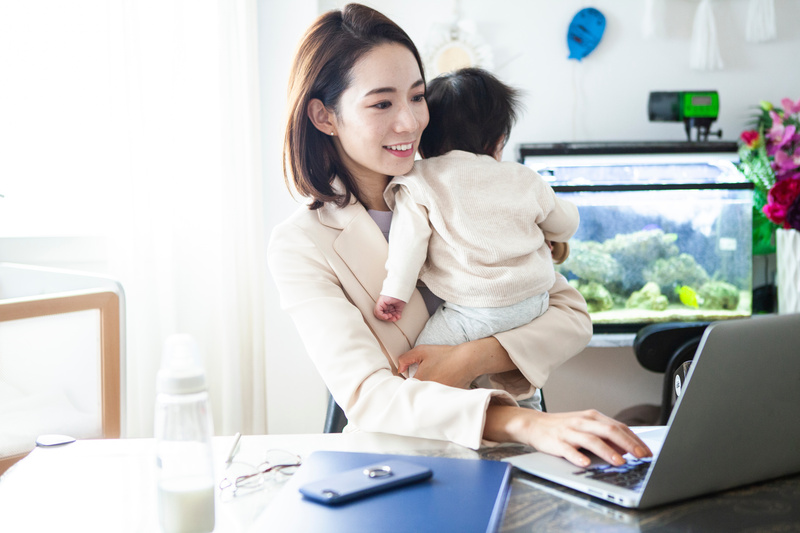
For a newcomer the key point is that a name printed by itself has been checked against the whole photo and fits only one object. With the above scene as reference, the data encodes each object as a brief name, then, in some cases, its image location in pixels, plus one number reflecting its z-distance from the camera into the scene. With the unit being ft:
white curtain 7.89
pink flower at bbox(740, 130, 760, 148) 8.38
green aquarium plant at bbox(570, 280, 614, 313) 8.50
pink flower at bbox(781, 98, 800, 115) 8.43
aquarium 8.38
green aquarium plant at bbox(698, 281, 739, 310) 8.59
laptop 2.13
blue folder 2.07
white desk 2.42
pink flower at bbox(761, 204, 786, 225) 7.47
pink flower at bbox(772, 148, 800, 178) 8.16
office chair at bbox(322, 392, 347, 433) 4.61
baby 4.28
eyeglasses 2.67
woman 3.96
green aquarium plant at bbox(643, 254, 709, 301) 8.51
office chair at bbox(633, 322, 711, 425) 7.18
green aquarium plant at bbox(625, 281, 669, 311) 8.54
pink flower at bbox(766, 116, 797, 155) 8.22
